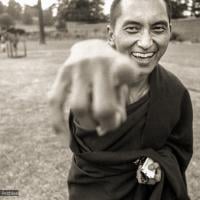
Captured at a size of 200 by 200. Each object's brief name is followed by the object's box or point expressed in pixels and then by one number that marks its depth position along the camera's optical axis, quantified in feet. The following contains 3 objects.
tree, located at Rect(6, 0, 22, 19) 212.43
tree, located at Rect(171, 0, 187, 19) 134.97
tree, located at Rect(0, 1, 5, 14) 192.24
